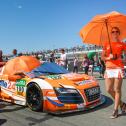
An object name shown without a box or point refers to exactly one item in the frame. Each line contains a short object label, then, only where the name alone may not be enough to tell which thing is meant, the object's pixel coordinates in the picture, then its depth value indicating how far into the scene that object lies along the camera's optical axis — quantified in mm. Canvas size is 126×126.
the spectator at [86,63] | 8506
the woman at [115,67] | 3219
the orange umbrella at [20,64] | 4267
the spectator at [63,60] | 8007
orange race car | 3459
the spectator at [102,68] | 7988
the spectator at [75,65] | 9555
